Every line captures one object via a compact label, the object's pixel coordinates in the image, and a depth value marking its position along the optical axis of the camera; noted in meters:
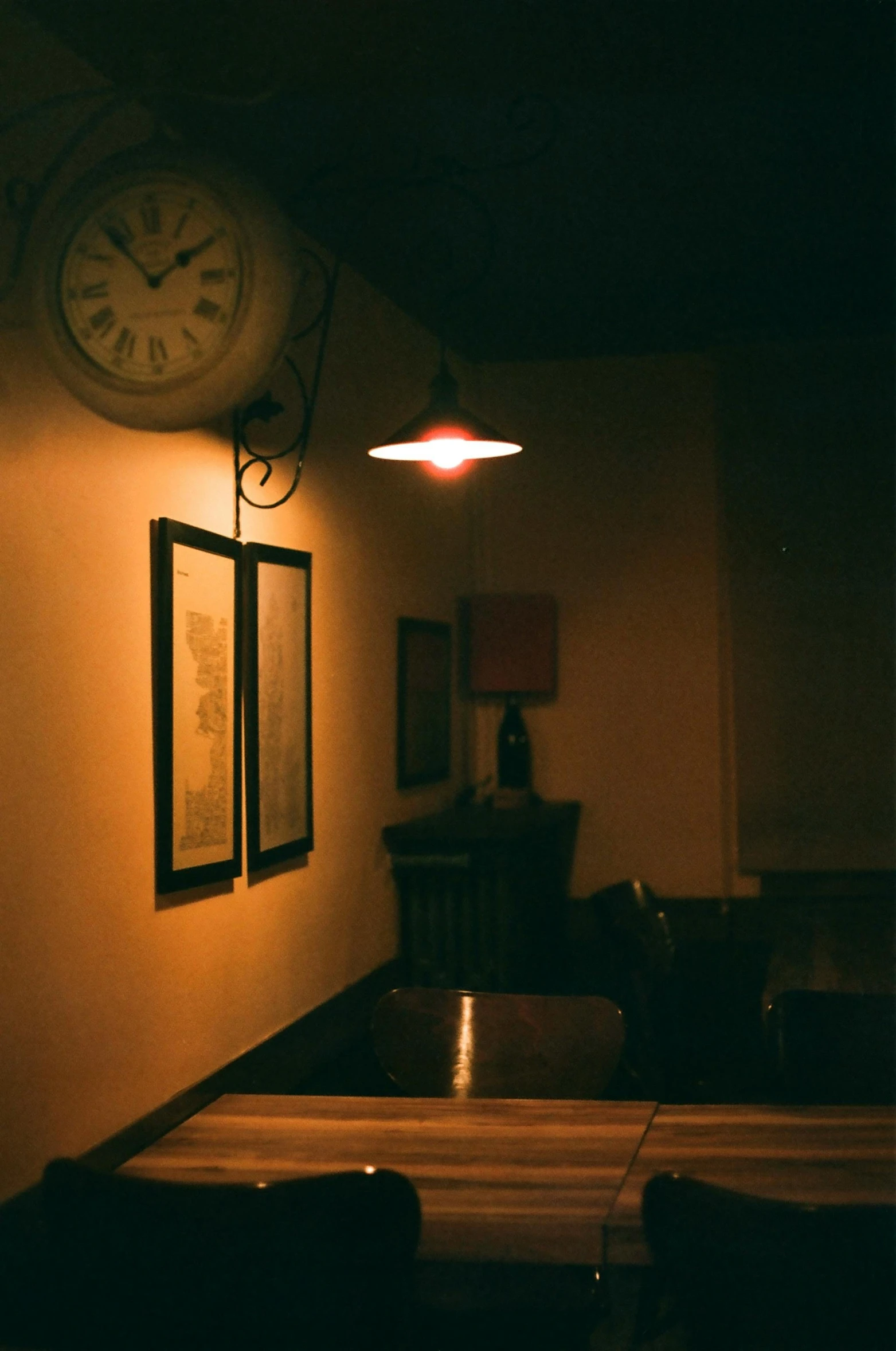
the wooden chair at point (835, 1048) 2.25
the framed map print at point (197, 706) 2.73
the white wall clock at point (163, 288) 1.90
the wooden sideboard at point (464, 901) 4.23
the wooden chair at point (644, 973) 2.96
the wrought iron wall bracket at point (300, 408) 2.97
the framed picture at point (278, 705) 3.23
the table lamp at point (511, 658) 5.41
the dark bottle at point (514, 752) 5.39
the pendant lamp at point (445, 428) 2.75
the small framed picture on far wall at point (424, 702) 4.55
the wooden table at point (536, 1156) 1.65
